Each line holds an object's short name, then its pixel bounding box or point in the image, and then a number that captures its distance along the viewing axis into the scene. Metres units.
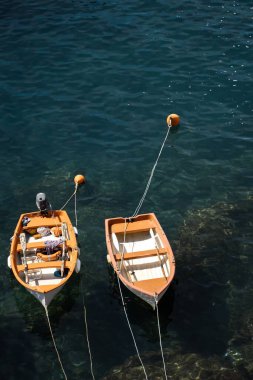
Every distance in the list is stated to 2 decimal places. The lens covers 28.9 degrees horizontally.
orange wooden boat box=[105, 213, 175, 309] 21.78
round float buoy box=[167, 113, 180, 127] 32.91
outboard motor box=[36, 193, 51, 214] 25.78
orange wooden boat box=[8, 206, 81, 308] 22.17
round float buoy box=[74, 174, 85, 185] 29.52
